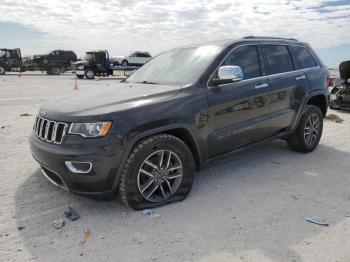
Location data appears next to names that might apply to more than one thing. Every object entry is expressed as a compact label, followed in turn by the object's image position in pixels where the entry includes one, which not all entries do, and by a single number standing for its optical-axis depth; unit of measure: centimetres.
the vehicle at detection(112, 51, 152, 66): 3512
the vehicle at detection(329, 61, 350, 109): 959
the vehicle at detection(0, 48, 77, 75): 2872
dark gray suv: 327
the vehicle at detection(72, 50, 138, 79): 2683
